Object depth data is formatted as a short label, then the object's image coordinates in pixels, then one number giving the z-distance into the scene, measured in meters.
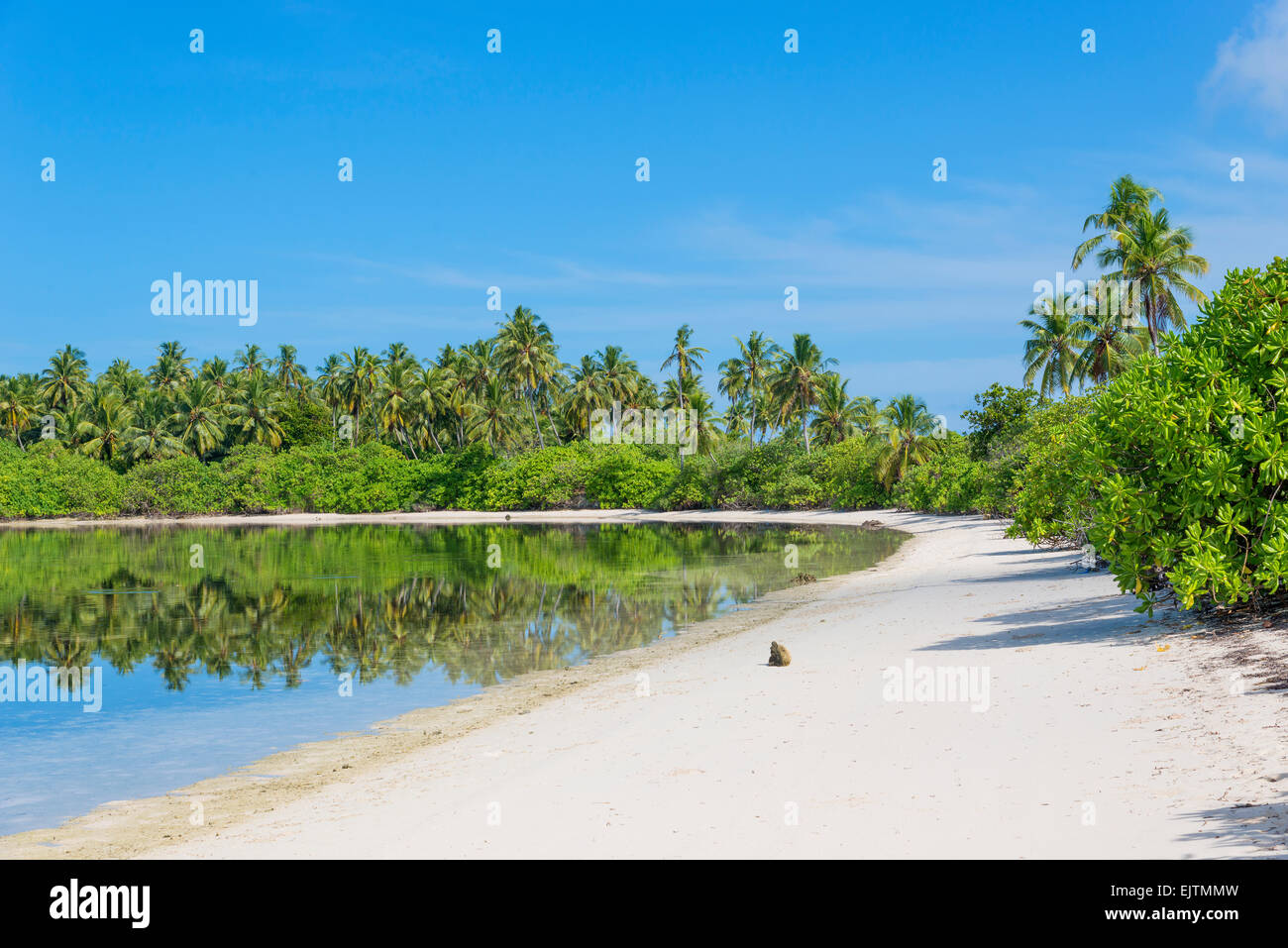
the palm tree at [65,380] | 98.00
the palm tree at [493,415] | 86.44
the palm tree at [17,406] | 96.94
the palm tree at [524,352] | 80.75
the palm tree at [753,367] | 85.06
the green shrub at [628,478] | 78.25
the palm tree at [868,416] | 81.44
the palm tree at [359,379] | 90.31
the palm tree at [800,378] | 71.81
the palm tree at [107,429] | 92.12
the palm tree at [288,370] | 105.12
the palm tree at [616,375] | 85.56
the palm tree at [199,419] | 90.00
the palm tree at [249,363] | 105.00
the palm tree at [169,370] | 104.32
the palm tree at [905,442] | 61.53
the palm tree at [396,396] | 88.19
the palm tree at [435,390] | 88.12
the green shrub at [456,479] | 85.69
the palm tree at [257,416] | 93.56
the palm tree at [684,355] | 80.19
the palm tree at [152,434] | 88.94
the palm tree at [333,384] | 92.50
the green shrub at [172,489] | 87.62
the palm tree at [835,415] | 76.44
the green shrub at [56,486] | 85.56
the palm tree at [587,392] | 84.94
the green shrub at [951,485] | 47.47
